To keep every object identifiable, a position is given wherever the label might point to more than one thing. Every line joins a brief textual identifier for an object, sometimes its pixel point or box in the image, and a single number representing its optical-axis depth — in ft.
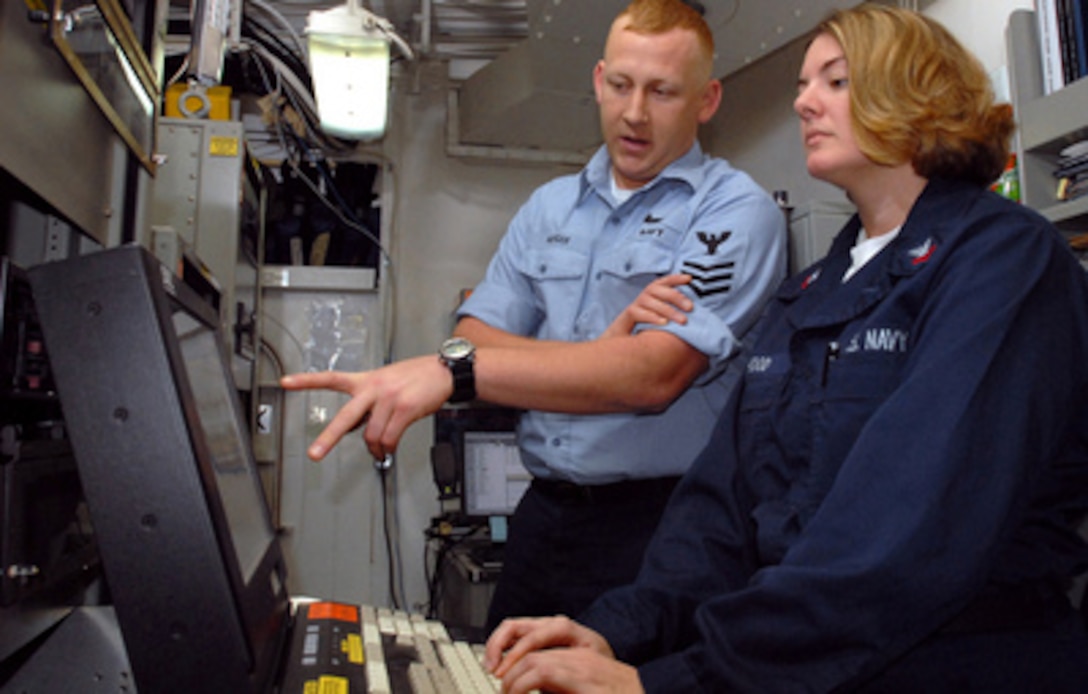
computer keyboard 2.50
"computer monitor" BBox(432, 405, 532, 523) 10.84
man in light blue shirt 3.93
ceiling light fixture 8.56
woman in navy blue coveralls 2.42
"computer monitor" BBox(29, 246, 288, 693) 1.77
